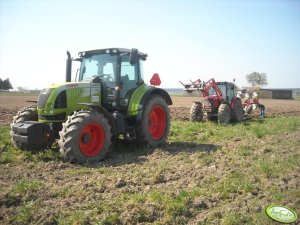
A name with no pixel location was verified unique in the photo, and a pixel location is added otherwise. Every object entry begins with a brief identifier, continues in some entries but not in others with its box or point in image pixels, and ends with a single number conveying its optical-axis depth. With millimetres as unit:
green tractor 6983
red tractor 15320
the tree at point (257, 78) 109812
